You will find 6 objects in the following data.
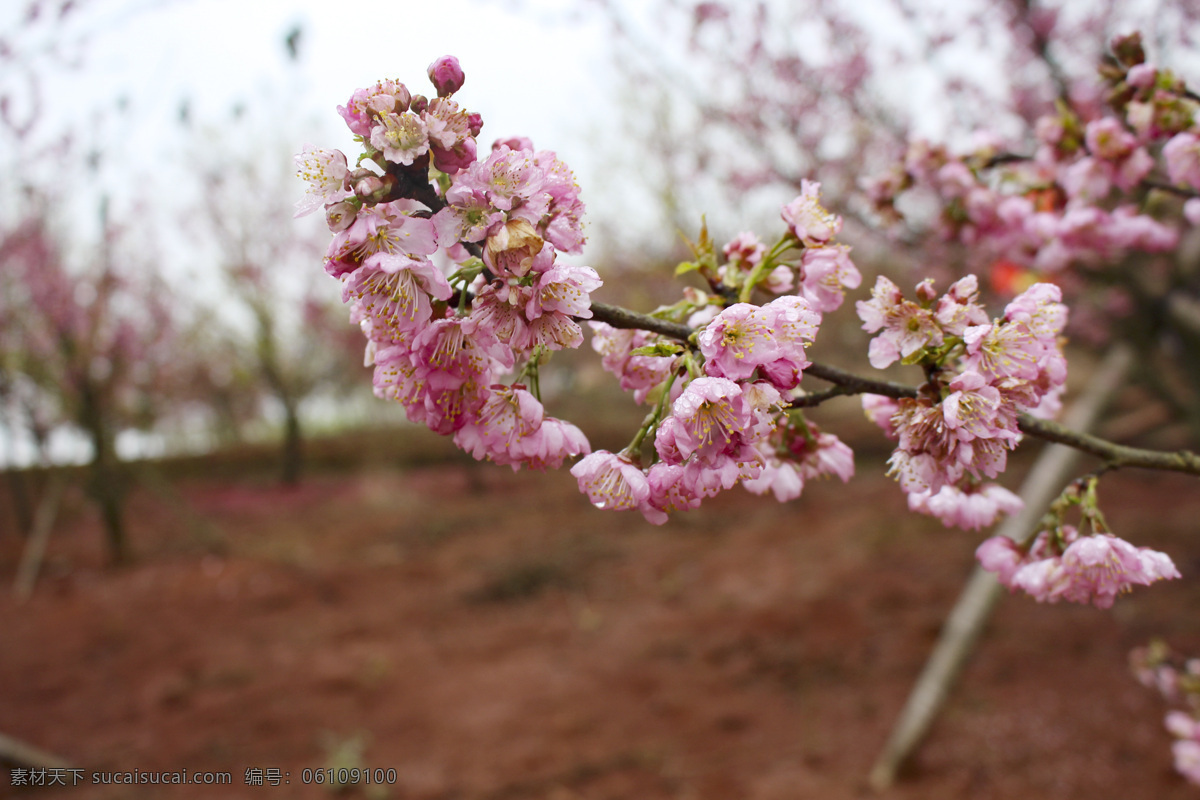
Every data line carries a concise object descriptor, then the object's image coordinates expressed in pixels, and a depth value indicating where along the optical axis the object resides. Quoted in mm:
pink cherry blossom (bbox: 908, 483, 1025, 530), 457
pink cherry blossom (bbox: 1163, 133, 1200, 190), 528
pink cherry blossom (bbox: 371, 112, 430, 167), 364
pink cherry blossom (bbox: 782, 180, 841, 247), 422
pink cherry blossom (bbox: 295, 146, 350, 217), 369
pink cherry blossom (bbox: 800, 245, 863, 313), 428
